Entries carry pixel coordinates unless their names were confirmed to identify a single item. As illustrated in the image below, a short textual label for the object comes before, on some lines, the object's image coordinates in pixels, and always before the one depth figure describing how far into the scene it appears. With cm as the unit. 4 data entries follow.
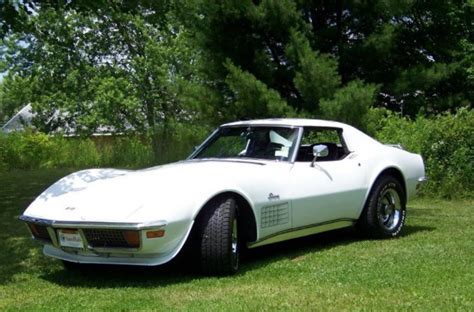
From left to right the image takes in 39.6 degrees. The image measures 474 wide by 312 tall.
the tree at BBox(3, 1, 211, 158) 3522
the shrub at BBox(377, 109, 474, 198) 1211
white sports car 520
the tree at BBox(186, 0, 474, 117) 1588
